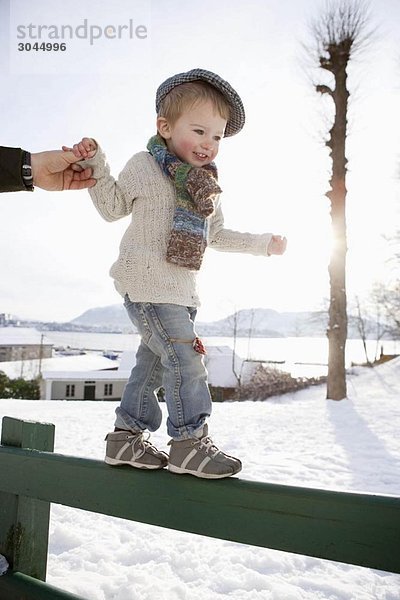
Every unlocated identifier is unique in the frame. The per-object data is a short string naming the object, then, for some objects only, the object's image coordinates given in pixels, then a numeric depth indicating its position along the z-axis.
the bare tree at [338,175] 9.20
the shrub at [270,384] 23.70
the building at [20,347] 51.34
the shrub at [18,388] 24.23
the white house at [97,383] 26.42
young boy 1.61
